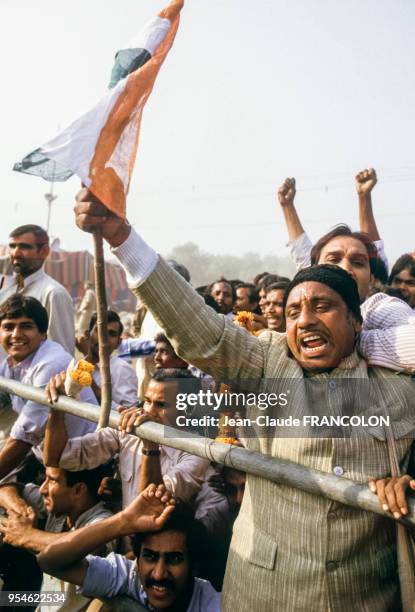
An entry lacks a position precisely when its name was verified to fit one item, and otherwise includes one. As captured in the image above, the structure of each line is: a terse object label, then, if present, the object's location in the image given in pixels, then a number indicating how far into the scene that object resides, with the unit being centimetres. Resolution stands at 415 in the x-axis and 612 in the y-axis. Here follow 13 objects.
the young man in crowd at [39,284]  418
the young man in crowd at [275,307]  438
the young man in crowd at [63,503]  284
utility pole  2925
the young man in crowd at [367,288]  176
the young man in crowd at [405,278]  400
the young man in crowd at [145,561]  227
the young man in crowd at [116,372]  446
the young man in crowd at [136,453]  282
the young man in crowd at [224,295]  561
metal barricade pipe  152
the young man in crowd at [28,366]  307
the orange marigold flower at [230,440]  270
